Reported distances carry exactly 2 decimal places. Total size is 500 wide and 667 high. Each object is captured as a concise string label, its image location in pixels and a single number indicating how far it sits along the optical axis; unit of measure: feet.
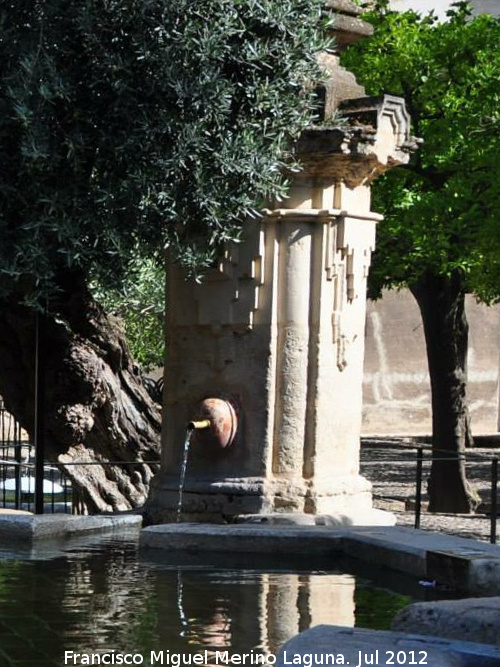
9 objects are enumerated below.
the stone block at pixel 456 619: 28.13
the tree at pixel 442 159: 89.95
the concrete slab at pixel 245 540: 44.14
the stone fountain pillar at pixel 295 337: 55.84
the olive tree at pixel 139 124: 50.97
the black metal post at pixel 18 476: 69.50
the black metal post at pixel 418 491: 64.72
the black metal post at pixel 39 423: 53.37
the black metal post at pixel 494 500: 62.43
